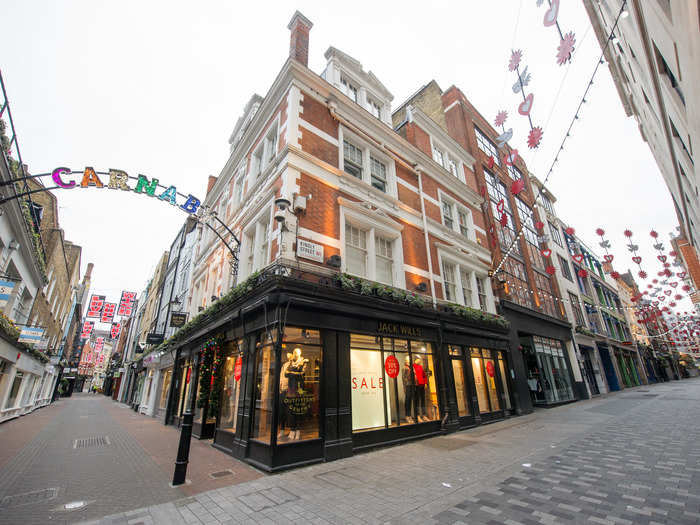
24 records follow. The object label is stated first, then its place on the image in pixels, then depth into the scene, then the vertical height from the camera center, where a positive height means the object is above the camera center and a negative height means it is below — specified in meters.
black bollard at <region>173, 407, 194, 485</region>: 5.61 -1.48
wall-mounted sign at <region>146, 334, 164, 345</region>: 17.56 +2.01
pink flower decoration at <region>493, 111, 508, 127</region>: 9.08 +7.42
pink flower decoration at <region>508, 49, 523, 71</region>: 6.51 +6.55
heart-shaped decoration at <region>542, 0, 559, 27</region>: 4.79 +5.61
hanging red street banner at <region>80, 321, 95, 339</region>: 43.19 +6.84
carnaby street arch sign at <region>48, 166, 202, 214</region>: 7.72 +5.27
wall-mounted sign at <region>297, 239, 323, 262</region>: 8.12 +3.26
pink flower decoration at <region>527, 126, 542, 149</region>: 7.32 +5.57
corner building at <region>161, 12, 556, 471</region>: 7.30 +2.24
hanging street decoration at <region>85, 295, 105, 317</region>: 34.22 +7.70
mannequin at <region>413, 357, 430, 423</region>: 9.69 -0.63
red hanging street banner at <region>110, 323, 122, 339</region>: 45.62 +6.39
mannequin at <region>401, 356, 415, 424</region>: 9.33 -0.54
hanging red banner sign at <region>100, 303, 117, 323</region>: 34.34 +6.93
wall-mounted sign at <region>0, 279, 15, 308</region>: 9.20 +2.56
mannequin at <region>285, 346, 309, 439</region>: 6.80 -0.29
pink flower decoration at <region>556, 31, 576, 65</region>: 5.21 +5.44
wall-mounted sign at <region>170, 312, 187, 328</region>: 14.21 +2.52
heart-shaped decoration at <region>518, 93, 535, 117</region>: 6.61 +5.72
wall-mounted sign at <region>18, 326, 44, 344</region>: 13.09 +1.78
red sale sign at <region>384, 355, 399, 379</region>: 9.04 +0.09
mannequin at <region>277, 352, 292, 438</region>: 6.66 -0.52
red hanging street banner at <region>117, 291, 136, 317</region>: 36.16 +8.58
